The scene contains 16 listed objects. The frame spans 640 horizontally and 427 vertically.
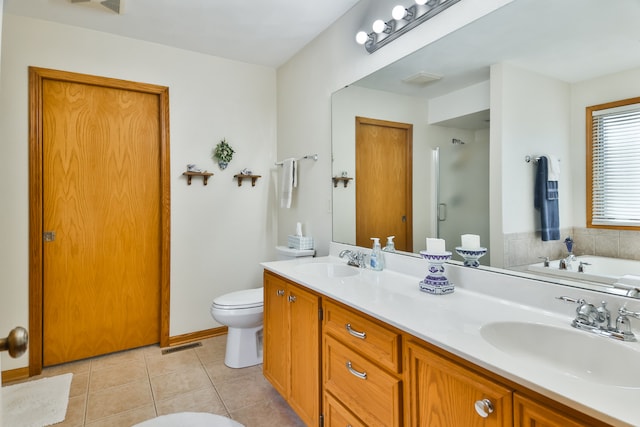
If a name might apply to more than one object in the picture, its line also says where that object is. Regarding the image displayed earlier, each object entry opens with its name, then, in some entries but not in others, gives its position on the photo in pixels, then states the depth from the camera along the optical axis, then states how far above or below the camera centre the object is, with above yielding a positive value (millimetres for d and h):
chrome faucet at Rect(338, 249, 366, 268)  2146 -295
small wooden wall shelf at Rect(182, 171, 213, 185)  2938 +328
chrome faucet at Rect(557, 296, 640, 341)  974 -331
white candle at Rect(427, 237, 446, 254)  1542 -152
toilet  2446 -792
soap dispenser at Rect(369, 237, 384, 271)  2049 -279
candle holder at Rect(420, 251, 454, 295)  1498 -289
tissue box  2752 -240
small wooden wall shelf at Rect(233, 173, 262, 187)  3182 +328
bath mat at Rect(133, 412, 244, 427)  1886 -1159
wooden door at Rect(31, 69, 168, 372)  2549 -16
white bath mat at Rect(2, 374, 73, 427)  1946 -1160
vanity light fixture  1711 +1042
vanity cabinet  852 -558
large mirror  1201 +418
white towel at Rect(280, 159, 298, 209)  2949 +270
